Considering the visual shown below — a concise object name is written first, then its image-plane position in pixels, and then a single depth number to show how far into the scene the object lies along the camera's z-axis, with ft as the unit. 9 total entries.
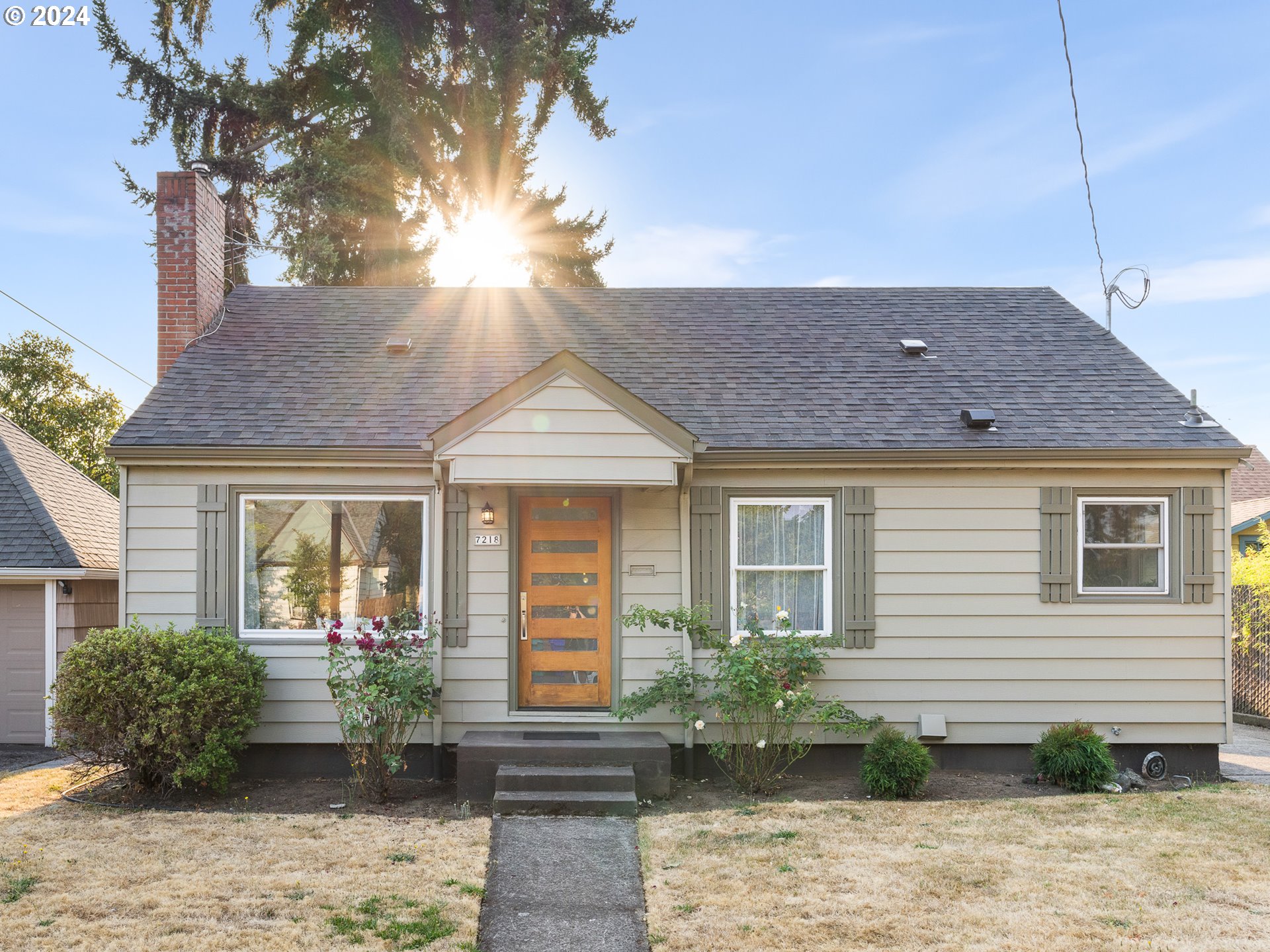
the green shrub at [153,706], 20.83
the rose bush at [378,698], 21.81
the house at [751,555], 24.35
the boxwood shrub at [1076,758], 22.89
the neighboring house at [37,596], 31.63
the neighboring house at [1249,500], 52.75
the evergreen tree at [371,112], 55.01
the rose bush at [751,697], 22.47
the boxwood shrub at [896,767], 21.93
